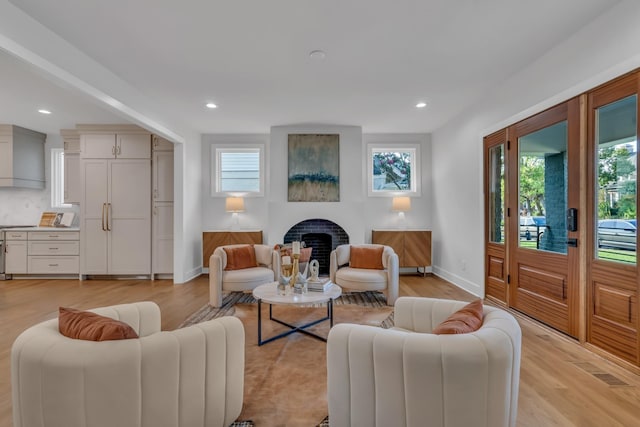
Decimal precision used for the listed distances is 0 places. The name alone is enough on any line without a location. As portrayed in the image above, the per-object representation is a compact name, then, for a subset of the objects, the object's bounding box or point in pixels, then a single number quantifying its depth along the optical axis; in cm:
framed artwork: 534
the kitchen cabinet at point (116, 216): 504
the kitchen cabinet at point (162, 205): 511
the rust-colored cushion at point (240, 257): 387
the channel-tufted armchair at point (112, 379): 115
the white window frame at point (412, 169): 577
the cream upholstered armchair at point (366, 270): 374
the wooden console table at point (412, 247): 532
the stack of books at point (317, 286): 284
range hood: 512
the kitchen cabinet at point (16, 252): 507
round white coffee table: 257
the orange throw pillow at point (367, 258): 401
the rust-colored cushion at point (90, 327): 125
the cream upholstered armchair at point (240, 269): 366
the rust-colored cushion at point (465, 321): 132
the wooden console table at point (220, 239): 532
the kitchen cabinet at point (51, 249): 509
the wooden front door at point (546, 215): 266
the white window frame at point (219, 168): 575
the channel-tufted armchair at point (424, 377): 116
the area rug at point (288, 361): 174
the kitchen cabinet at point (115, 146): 503
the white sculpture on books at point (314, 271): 291
